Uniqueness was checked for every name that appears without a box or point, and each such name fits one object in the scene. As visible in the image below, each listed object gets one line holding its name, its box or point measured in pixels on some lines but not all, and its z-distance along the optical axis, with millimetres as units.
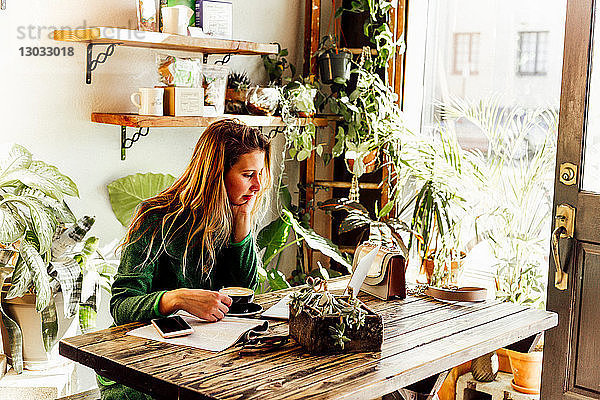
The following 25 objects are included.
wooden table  1701
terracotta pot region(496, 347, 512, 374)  3453
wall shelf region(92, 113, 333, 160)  3025
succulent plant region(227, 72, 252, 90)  3541
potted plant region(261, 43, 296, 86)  3747
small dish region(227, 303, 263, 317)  2246
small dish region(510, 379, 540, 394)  3219
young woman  2238
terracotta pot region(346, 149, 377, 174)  3766
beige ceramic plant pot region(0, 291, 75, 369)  2734
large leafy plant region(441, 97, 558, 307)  3316
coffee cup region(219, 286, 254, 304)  2252
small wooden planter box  1938
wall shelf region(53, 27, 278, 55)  2886
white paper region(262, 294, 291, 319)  2270
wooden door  3057
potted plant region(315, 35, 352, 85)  3684
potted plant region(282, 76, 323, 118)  3639
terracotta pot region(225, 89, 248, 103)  3535
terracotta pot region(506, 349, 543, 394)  3234
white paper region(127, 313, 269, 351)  1980
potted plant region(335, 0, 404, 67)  3689
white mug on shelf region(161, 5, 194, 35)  3117
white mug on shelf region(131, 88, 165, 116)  3080
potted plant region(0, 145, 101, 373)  2605
